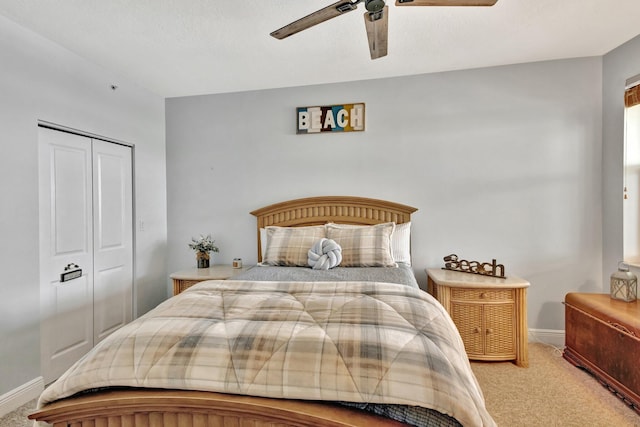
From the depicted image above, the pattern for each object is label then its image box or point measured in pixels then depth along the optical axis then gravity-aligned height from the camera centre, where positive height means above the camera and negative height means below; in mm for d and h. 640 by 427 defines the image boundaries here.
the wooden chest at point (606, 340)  1917 -903
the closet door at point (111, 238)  2789 -250
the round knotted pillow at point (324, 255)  2516 -366
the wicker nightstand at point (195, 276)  2859 -601
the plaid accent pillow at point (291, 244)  2680 -302
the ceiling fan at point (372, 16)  1475 +996
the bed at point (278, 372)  977 -543
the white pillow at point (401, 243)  2792 -310
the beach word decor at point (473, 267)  2641 -511
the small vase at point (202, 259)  3289 -510
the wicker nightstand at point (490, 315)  2445 -839
